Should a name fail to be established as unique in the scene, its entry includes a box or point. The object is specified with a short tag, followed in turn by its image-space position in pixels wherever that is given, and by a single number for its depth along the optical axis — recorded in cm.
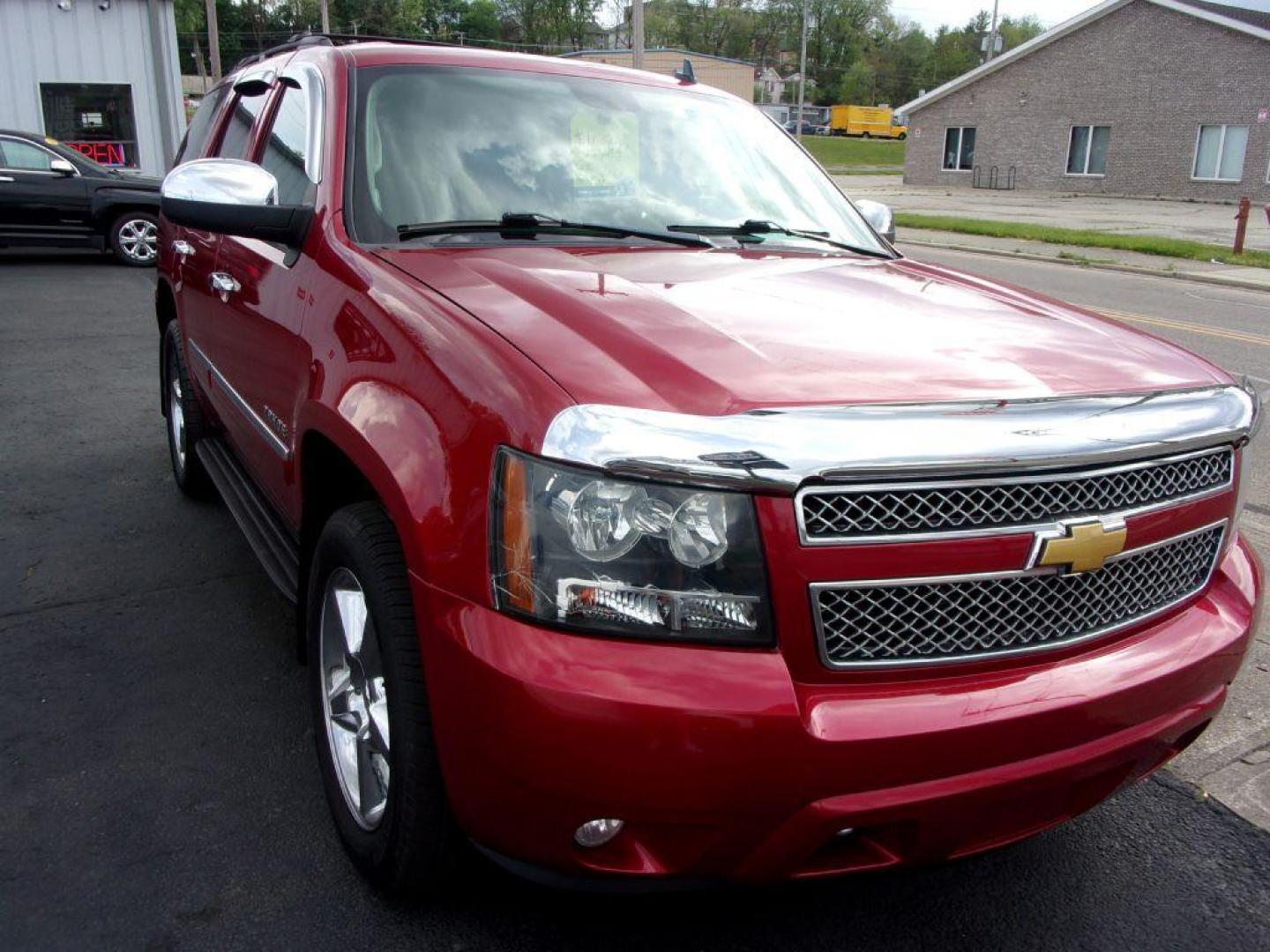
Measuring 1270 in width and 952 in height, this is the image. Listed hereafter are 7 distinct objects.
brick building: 3572
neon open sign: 2130
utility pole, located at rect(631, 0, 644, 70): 2341
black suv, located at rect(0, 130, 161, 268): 1465
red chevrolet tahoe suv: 182
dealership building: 1997
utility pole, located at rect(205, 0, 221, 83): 3712
